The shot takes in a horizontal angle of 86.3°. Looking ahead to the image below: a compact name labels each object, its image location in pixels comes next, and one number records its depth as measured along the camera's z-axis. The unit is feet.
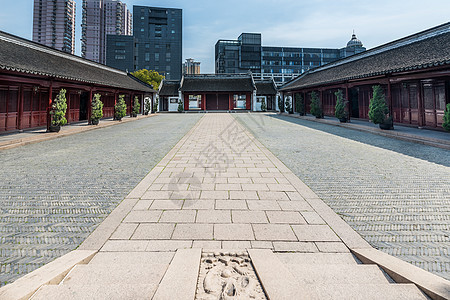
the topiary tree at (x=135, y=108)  81.66
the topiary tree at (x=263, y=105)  125.08
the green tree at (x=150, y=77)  150.61
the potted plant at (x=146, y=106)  99.02
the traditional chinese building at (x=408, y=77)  39.34
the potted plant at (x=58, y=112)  42.27
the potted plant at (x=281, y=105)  107.55
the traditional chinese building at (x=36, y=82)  38.13
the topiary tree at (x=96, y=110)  56.29
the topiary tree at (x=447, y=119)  31.28
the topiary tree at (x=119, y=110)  69.10
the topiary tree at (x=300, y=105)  84.84
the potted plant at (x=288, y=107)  99.63
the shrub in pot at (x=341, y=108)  57.93
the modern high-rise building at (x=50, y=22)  292.61
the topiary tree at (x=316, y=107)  71.29
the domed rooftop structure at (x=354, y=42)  261.03
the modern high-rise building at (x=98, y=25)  317.63
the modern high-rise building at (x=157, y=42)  243.60
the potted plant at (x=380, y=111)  42.69
